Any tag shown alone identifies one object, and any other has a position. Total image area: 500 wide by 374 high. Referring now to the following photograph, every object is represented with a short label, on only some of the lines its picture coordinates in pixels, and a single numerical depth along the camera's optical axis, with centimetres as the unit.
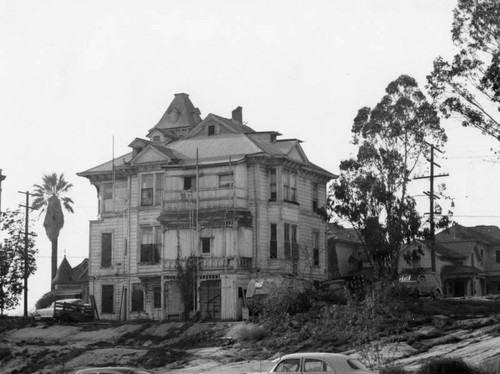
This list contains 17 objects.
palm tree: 9269
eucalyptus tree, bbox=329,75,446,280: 5534
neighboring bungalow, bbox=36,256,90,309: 8206
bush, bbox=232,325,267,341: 4609
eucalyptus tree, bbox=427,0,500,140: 3669
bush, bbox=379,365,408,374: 3014
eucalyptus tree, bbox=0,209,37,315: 6334
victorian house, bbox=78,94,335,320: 5800
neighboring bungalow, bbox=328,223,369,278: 6819
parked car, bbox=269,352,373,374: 2722
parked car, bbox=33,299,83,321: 6000
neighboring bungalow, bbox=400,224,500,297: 7756
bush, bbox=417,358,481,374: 2944
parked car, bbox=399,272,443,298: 5438
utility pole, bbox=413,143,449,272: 5716
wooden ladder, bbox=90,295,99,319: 6278
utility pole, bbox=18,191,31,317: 6419
